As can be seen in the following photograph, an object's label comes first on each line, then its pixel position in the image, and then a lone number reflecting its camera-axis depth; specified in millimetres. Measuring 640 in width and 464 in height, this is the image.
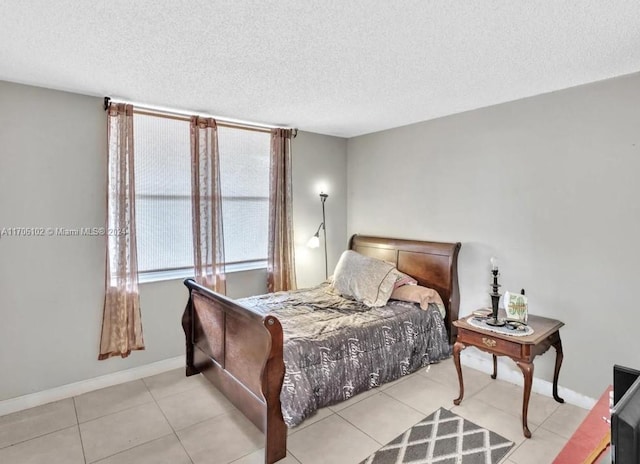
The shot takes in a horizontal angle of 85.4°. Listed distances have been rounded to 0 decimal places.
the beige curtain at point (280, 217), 3910
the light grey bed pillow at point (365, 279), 3346
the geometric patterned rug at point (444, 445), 2057
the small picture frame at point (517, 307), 2531
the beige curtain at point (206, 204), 3379
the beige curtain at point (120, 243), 2941
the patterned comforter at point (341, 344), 2340
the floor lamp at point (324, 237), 4141
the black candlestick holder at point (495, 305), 2541
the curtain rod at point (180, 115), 3084
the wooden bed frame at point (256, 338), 2045
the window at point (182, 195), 3168
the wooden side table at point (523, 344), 2248
